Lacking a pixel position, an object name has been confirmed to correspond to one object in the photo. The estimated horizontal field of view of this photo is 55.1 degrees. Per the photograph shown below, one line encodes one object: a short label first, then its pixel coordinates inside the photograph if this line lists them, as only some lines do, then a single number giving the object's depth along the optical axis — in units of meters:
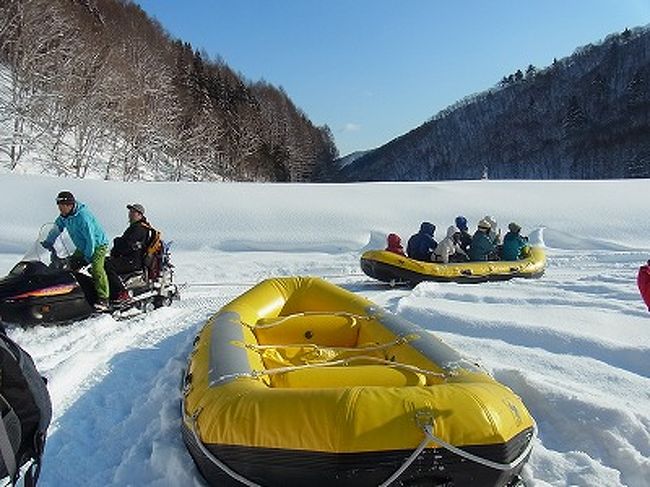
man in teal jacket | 6.53
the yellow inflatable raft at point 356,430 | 2.61
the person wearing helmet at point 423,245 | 9.82
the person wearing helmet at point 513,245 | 10.74
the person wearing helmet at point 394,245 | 9.88
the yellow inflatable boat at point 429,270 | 9.29
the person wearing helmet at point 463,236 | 11.18
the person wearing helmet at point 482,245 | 10.37
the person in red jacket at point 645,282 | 4.14
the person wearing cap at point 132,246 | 7.25
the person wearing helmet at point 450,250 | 9.77
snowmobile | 5.88
